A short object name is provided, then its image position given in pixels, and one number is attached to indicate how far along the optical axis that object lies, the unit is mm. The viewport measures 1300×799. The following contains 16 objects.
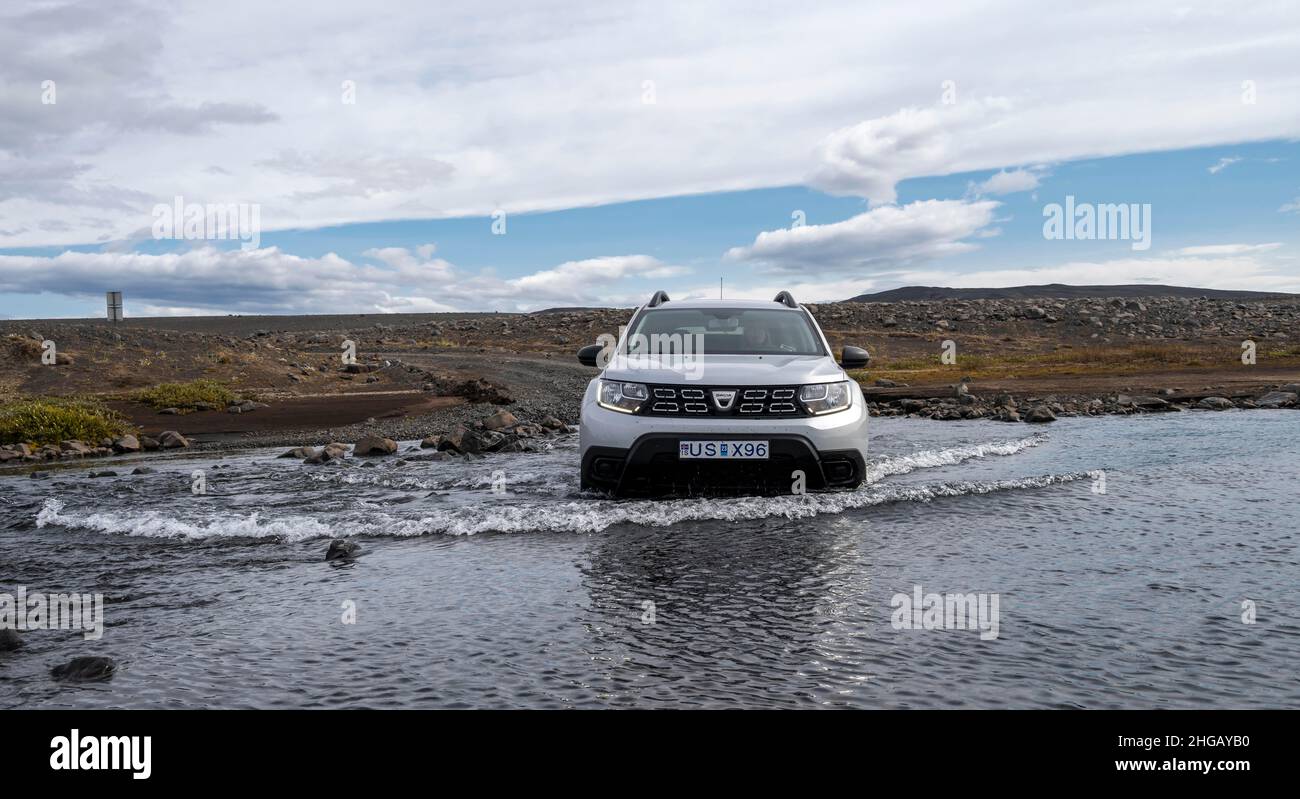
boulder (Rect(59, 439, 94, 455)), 14344
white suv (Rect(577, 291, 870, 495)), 7531
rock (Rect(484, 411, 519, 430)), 15586
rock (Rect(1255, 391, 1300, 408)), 18906
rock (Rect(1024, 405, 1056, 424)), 17172
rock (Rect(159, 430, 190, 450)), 15148
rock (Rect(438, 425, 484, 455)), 12956
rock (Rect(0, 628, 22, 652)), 4453
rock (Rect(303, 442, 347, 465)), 12383
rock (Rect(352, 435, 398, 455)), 13258
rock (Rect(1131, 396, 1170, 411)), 19053
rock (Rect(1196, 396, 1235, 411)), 18797
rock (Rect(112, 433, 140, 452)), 14703
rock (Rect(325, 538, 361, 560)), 6586
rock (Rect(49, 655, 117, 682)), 4031
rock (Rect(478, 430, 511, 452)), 13250
